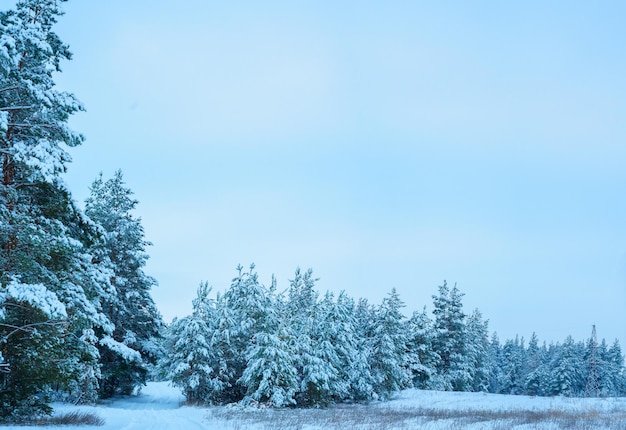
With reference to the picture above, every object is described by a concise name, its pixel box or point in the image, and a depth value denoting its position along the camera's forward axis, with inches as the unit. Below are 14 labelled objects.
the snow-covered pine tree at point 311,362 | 1475.1
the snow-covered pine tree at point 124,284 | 1331.2
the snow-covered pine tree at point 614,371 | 3654.0
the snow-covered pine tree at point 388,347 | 1843.0
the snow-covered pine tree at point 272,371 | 1386.3
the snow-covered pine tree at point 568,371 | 3284.9
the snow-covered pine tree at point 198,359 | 1482.5
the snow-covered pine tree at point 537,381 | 3427.7
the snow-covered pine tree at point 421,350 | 2225.6
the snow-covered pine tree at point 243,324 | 1601.9
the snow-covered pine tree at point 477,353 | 2513.5
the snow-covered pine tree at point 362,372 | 1743.4
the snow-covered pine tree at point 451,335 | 2351.1
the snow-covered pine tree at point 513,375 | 3769.7
